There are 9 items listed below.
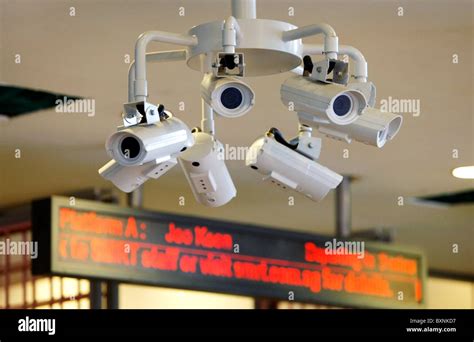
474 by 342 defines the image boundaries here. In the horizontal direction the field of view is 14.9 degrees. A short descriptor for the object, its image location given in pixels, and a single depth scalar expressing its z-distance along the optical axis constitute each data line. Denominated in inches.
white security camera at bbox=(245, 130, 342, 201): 156.3
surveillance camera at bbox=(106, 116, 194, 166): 147.5
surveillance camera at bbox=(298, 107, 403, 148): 151.5
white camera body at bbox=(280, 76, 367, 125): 148.8
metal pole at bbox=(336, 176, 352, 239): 383.1
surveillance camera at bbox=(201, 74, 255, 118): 147.7
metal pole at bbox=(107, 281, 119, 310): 341.3
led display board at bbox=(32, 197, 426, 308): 291.3
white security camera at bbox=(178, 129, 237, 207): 155.8
